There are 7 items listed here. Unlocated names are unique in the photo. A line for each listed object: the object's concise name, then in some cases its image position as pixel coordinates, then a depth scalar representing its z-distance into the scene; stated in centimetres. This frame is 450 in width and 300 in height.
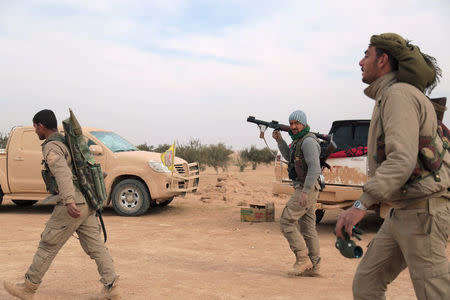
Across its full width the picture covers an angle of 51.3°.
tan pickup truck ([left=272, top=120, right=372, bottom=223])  804
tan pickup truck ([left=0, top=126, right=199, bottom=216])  1041
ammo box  998
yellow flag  1036
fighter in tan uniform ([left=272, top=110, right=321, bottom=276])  549
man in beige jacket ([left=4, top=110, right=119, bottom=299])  434
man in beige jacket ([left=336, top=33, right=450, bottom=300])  248
